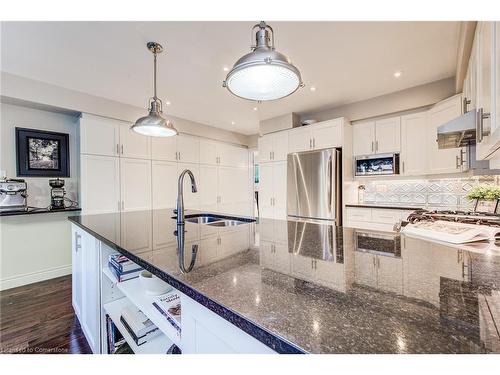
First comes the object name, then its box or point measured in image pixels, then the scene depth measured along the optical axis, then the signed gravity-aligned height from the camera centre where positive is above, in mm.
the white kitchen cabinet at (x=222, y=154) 4579 +704
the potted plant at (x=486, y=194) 1855 -87
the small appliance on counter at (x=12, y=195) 2572 -72
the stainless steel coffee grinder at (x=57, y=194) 2913 -77
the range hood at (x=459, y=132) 1352 +346
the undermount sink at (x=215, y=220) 2011 -310
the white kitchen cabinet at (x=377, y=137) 3107 +690
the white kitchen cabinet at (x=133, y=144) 3428 +669
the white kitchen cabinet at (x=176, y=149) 3824 +686
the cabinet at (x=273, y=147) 3885 +690
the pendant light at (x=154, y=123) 1894 +541
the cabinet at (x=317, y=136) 3295 +760
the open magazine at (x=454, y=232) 1002 -229
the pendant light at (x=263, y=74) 981 +535
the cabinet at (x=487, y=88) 971 +482
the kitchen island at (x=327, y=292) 384 -256
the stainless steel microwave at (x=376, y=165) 3080 +285
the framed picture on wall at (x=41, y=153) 2854 +465
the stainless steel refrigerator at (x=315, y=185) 3252 +5
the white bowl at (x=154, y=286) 1097 -480
